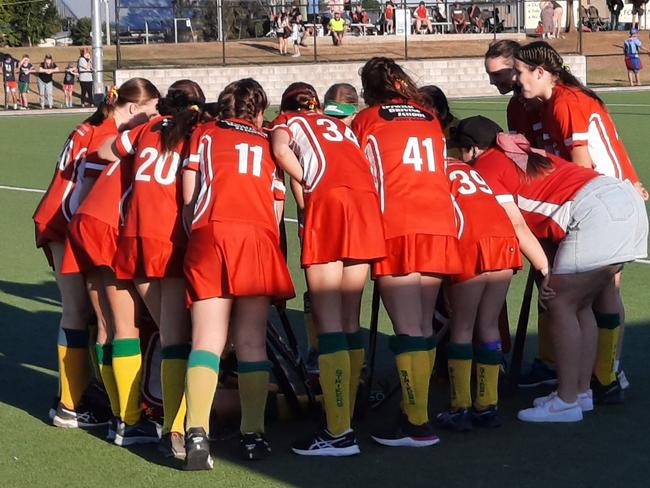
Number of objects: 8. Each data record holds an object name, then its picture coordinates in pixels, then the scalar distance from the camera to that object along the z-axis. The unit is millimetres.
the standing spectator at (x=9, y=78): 34000
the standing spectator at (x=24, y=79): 33906
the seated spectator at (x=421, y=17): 44062
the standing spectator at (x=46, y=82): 34000
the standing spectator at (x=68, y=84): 34062
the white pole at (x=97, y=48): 31906
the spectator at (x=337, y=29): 40934
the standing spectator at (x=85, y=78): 34625
